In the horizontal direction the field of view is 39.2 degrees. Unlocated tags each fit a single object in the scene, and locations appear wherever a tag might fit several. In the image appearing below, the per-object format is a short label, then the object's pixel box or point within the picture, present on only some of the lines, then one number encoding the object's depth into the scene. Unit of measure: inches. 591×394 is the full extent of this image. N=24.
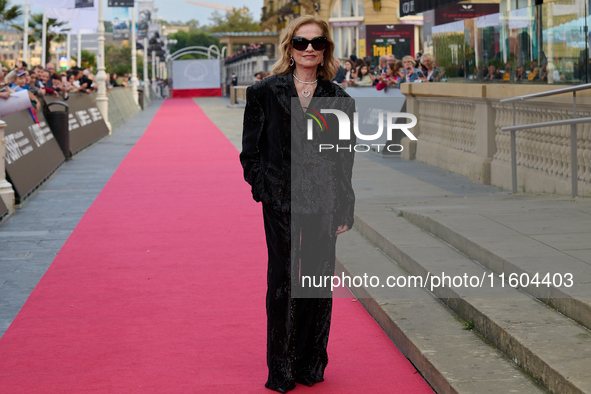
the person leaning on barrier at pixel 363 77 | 815.1
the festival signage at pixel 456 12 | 1165.5
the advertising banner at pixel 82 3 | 1151.0
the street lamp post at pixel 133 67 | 1807.9
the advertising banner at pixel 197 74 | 3582.7
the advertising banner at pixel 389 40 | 1908.2
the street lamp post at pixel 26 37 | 1642.5
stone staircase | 170.7
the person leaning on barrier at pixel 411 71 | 690.2
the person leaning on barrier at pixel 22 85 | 579.4
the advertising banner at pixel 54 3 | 1081.9
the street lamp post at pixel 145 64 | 2567.9
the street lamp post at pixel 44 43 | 1792.6
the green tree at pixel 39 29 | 2859.7
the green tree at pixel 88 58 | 5044.8
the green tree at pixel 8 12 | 2420.0
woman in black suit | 167.2
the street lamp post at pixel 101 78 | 1087.0
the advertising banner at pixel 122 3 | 1435.8
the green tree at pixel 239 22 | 6338.6
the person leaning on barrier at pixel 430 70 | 618.5
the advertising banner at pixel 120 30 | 2829.7
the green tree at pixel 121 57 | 7509.8
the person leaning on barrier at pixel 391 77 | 719.7
